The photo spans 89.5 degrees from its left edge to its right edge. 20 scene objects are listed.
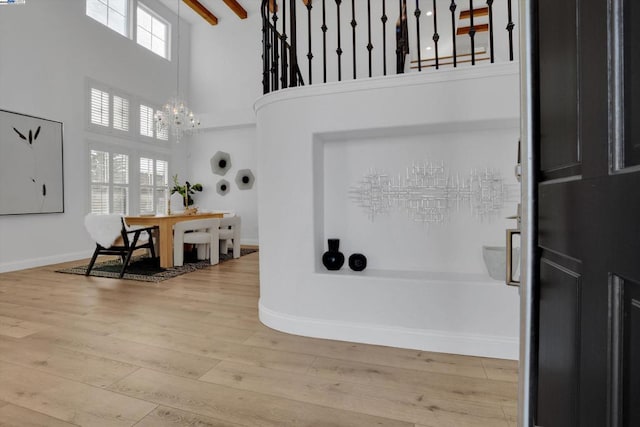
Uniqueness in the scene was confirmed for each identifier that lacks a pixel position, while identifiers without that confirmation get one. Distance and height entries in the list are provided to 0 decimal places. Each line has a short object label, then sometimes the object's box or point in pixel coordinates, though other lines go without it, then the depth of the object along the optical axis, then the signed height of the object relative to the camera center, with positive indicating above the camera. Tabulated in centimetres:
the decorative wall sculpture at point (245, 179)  746 +77
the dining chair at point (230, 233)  558 -37
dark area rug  409 -79
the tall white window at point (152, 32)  690 +403
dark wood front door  44 +0
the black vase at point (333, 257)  238 -34
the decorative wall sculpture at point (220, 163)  765 +118
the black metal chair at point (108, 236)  398 -29
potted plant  555 +39
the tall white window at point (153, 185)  688 +61
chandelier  544 +161
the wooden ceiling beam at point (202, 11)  696 +455
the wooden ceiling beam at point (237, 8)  685 +449
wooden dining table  453 -22
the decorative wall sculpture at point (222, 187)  766 +60
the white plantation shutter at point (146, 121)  679 +196
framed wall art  446 +71
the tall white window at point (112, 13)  589 +382
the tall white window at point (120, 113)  618 +194
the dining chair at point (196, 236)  467 -35
